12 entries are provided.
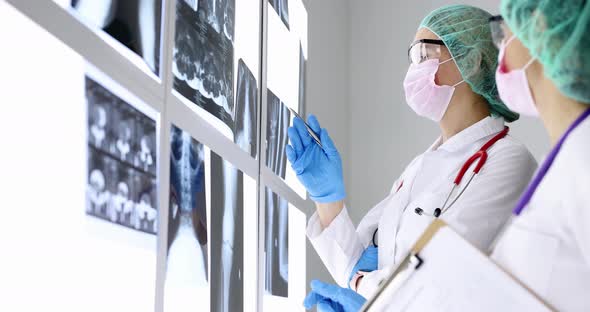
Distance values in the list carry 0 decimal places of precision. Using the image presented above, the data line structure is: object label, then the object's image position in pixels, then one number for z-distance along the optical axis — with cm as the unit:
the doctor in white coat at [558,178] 105
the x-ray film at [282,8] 250
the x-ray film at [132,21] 126
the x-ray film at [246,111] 205
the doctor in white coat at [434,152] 186
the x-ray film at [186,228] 154
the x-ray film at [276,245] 235
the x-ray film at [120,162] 121
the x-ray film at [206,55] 162
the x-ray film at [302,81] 289
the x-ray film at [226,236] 180
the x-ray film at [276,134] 238
